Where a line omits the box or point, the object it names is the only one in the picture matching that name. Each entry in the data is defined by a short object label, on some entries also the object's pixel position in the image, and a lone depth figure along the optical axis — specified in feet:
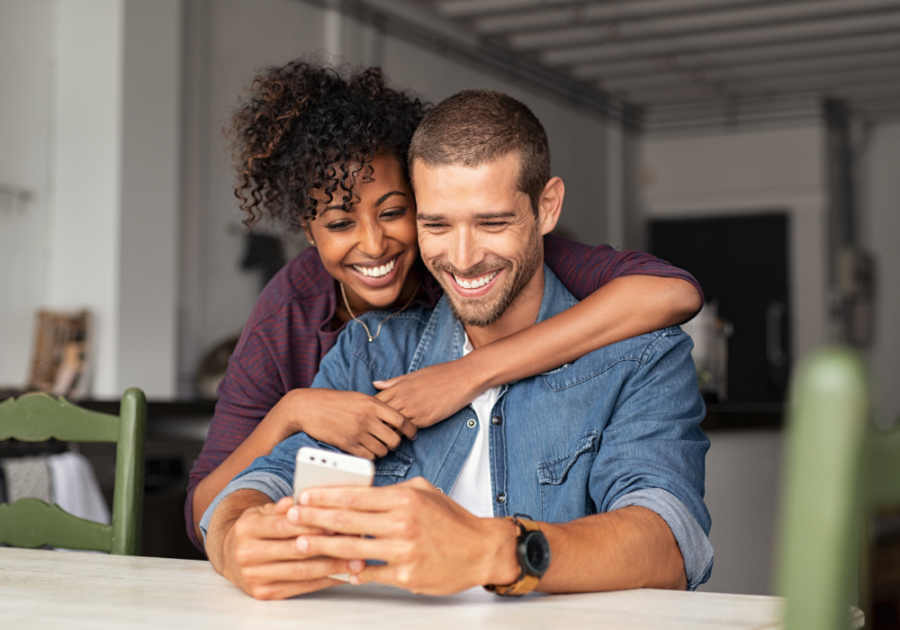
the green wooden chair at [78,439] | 5.29
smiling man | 3.82
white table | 3.01
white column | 13.02
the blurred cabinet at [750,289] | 25.76
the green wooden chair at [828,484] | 1.69
